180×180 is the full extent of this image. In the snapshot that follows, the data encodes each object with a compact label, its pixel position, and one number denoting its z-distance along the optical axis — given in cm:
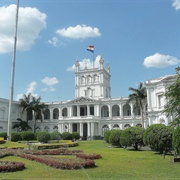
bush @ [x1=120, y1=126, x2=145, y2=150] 2542
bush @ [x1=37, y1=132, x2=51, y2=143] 3841
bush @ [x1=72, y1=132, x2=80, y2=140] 5018
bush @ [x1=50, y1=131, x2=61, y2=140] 4308
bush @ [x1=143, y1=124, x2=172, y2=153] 1942
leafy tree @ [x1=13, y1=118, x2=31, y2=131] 6852
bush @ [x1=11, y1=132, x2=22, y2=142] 4312
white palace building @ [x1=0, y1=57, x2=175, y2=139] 6788
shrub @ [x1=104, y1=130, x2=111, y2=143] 3578
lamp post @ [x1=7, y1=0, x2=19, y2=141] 3375
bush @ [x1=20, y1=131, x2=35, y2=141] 4465
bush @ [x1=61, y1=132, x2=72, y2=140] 4618
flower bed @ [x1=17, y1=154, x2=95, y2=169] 1283
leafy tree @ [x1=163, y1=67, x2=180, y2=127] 1507
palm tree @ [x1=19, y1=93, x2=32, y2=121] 7131
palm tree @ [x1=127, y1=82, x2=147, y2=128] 5441
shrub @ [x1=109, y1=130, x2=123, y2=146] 2902
